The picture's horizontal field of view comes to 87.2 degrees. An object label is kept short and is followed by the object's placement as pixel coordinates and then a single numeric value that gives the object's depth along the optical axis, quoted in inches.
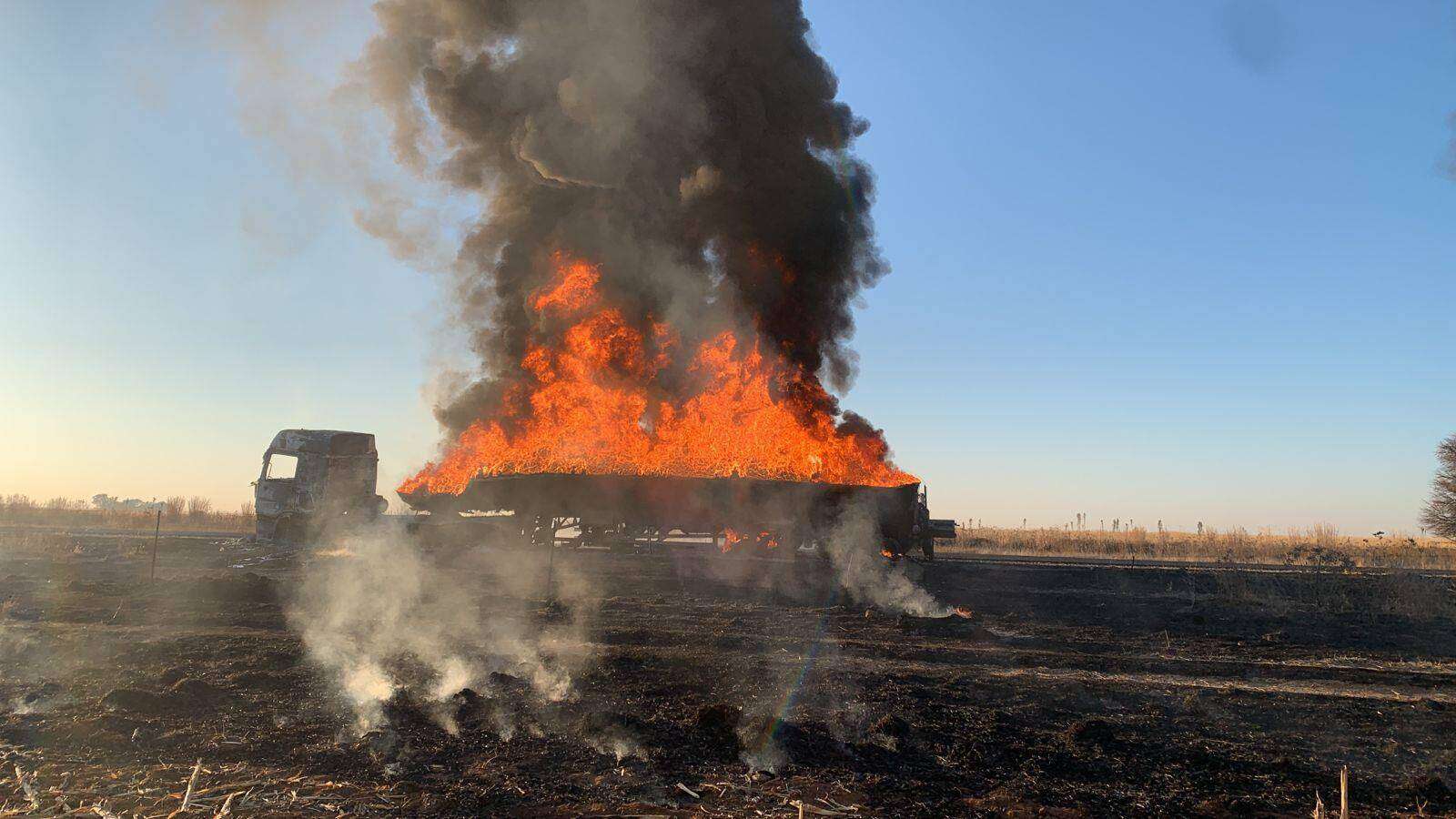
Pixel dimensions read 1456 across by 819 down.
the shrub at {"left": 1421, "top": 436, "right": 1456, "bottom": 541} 1764.3
